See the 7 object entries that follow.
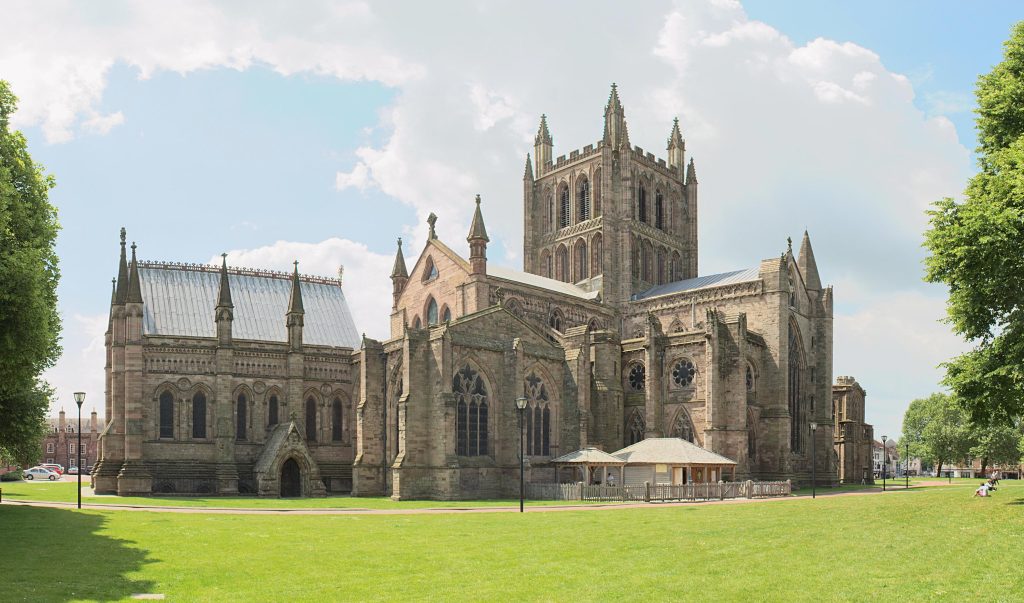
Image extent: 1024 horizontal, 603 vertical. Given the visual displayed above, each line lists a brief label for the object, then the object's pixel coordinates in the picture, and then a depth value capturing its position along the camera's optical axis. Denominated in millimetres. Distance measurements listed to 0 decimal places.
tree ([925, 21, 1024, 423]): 24781
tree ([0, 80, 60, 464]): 23234
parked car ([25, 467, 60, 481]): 81062
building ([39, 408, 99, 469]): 125875
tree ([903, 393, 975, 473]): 93375
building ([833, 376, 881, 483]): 74438
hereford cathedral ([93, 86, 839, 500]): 47188
